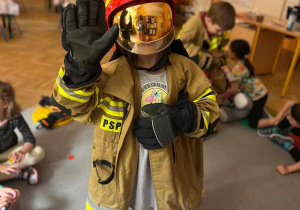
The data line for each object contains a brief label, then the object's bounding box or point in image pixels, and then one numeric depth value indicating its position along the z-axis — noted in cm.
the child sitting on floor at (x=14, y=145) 165
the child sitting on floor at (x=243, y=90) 249
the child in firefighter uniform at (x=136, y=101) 74
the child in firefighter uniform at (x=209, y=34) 194
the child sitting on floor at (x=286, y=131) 206
